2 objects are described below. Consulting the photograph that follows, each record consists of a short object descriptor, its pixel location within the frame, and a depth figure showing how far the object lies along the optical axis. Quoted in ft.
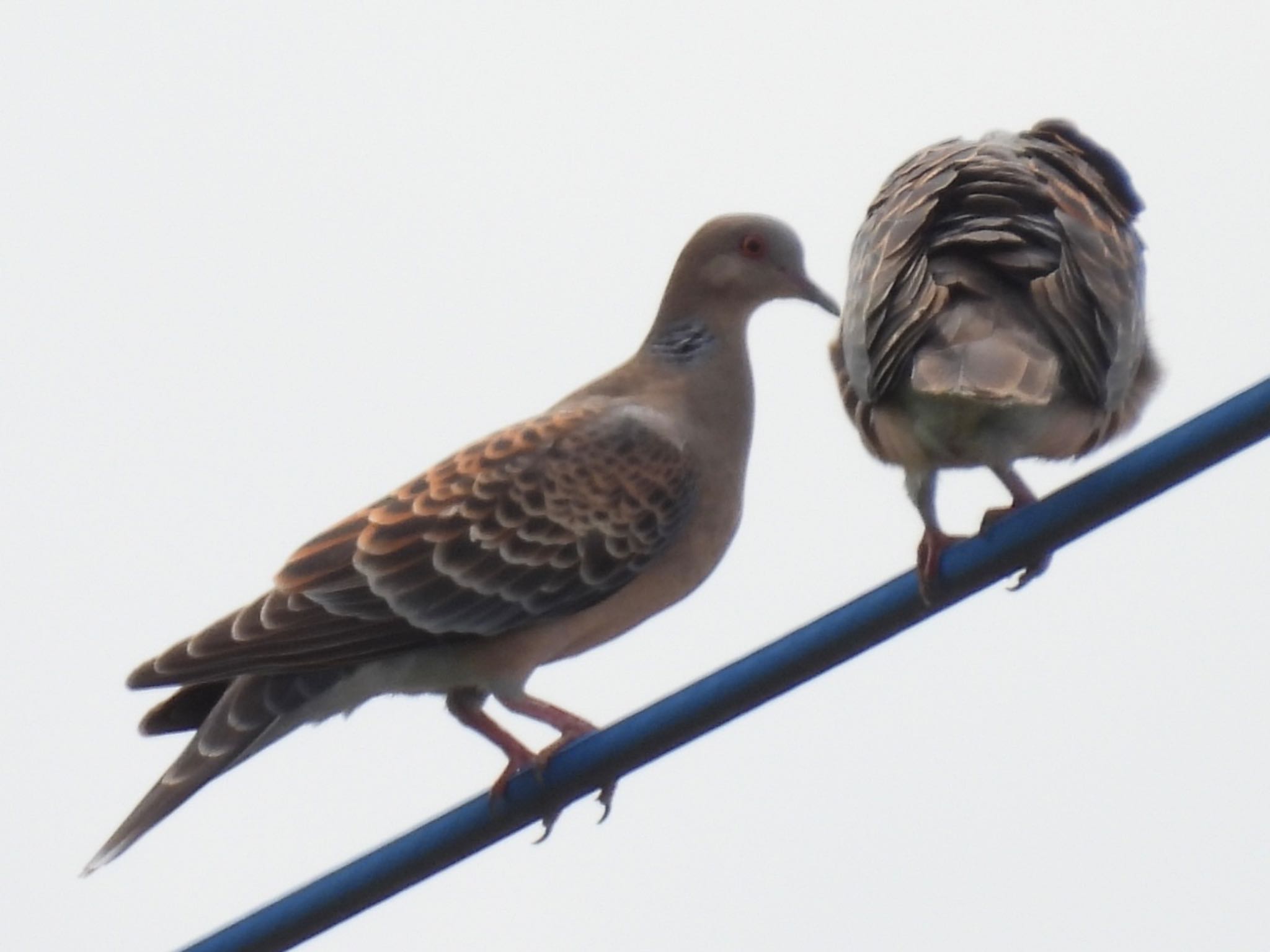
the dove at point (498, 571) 36.68
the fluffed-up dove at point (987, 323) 28.07
